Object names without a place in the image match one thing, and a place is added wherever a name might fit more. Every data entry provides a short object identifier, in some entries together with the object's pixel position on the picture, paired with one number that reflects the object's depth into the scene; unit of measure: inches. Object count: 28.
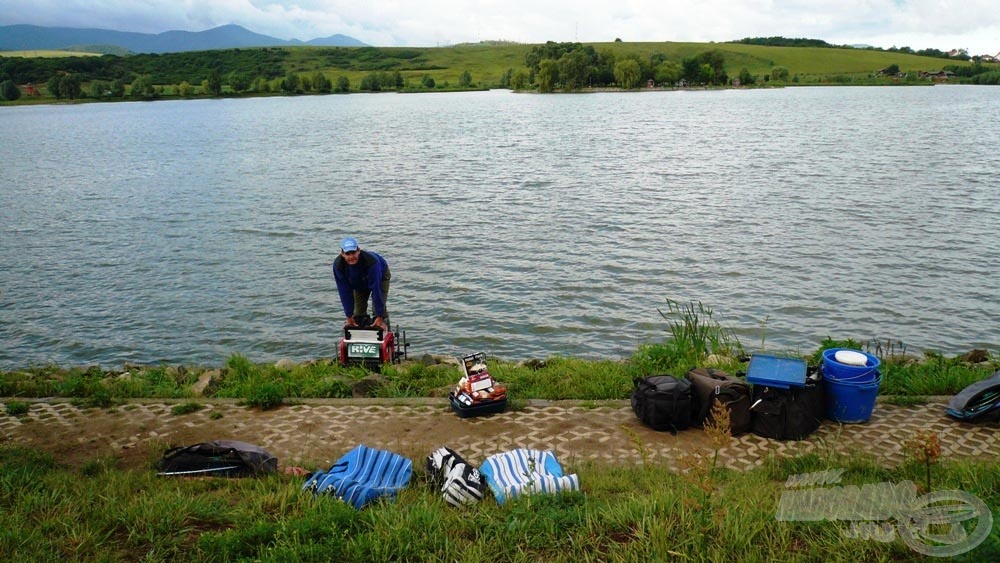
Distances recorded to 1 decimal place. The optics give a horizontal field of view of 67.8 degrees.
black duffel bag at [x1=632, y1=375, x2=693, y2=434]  354.6
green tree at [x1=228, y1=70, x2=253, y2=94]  6929.1
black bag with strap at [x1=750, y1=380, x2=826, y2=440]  343.0
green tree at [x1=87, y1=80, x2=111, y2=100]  6262.8
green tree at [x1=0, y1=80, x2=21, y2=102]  5895.7
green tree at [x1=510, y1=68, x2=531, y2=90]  6473.4
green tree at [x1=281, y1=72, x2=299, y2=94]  6875.0
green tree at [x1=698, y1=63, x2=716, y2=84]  6560.0
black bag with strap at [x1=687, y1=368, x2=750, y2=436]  346.3
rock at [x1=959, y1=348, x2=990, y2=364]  534.6
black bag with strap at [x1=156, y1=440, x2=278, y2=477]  301.4
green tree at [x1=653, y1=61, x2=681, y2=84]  6589.6
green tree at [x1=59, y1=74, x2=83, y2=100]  6117.1
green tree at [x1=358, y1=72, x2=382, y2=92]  7096.5
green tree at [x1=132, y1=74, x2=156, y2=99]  6427.2
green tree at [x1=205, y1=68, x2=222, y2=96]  6663.4
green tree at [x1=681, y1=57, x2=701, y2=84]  6614.2
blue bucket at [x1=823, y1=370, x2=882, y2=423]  352.8
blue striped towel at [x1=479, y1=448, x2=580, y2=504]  265.0
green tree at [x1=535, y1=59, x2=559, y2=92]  6141.7
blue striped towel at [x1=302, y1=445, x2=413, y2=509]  267.3
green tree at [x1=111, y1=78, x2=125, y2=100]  6382.9
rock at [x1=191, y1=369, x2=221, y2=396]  459.8
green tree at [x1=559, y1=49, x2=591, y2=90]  6210.6
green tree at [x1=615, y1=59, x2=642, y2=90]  6309.1
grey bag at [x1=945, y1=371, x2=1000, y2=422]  350.9
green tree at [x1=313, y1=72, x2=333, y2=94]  6875.0
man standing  491.5
